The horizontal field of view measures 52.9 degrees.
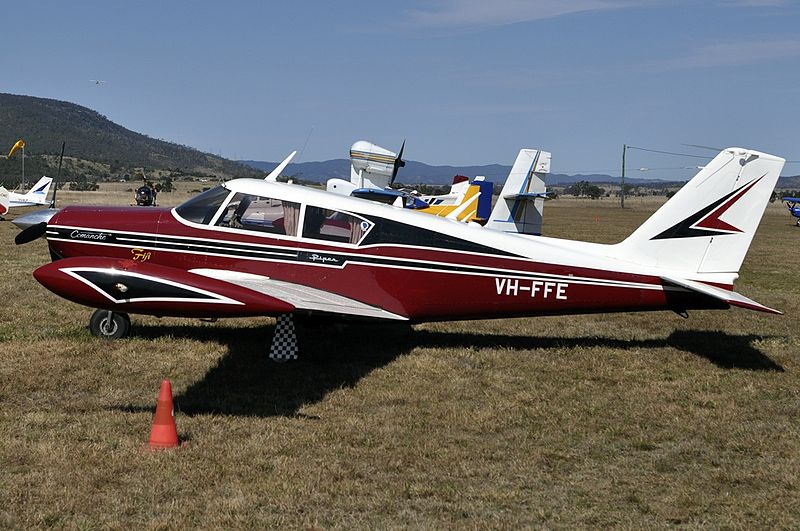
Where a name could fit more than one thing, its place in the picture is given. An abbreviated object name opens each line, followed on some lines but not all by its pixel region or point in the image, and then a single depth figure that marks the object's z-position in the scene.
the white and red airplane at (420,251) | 9.48
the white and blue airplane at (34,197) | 39.25
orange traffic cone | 6.36
